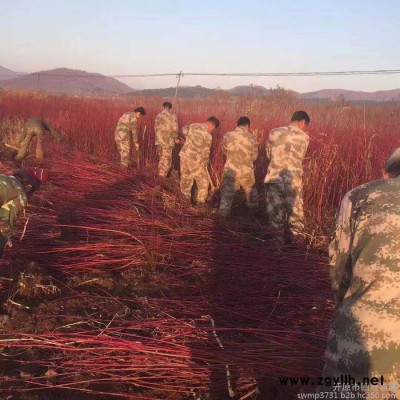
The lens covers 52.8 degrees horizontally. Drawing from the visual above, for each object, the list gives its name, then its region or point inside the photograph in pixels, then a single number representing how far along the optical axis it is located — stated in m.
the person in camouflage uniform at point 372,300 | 1.30
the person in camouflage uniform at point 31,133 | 8.04
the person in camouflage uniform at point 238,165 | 5.61
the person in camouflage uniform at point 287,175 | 4.73
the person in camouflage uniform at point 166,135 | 7.88
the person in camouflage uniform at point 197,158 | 6.33
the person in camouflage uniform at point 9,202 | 2.79
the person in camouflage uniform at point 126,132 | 8.16
